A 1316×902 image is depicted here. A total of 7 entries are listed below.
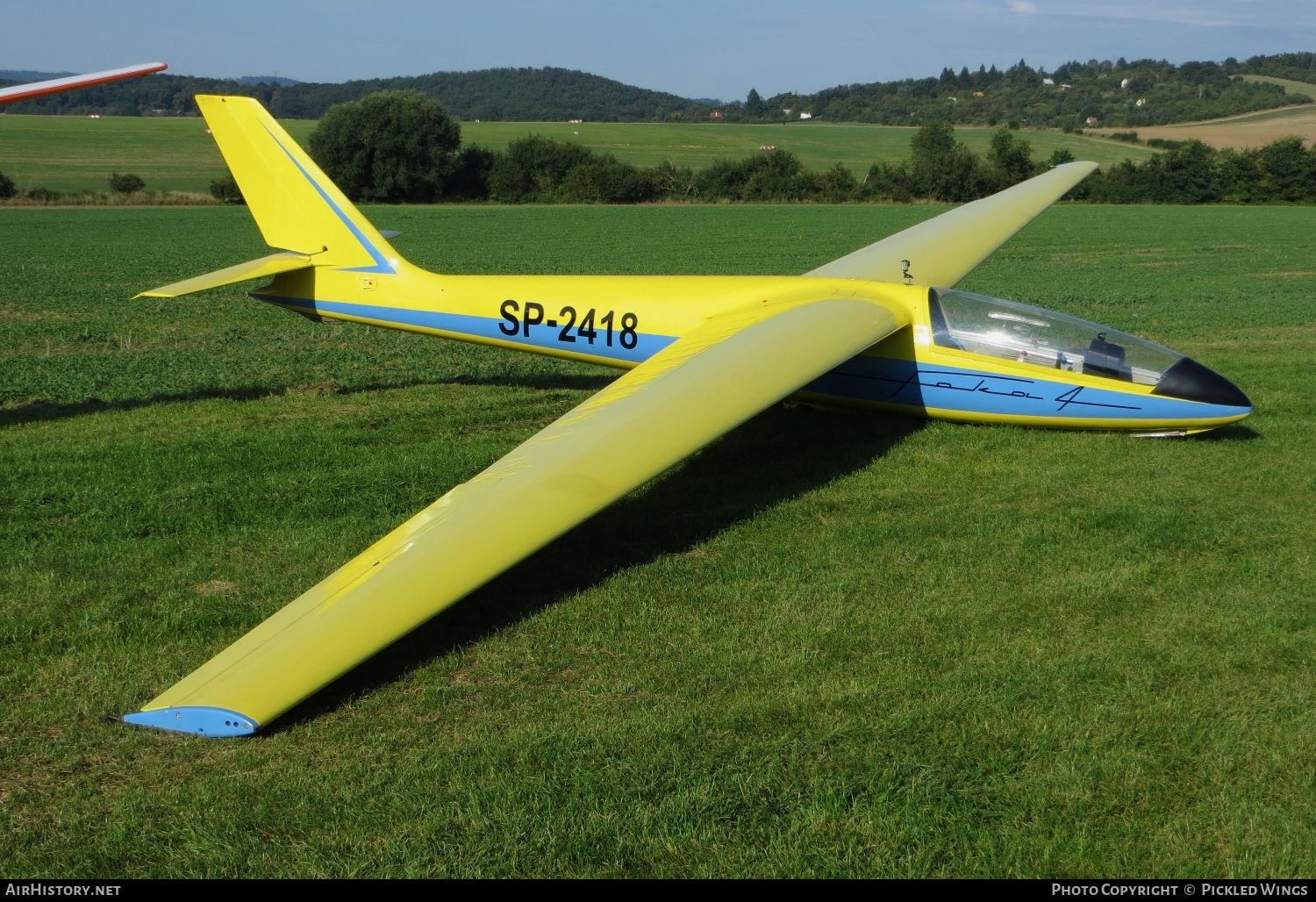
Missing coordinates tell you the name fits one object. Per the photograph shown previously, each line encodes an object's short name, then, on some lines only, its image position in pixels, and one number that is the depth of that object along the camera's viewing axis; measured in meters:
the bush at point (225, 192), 65.69
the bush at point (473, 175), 74.31
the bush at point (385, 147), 69.88
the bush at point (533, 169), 74.12
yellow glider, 6.16
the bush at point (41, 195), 63.48
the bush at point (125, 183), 68.19
